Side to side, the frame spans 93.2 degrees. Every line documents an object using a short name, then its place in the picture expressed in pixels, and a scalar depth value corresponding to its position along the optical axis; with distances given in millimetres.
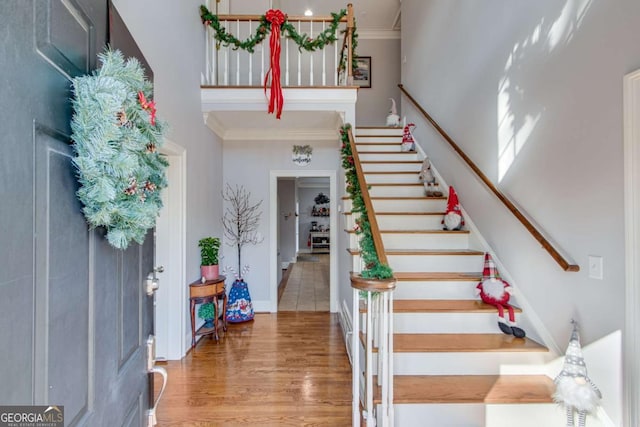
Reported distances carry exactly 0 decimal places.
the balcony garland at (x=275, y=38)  3385
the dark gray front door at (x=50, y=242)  485
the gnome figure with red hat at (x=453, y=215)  3041
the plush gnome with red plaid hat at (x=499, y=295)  2219
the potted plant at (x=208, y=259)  3424
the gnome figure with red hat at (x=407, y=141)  4449
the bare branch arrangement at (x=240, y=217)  4539
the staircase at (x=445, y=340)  1788
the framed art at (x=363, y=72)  6367
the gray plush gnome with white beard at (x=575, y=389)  1516
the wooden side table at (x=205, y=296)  3201
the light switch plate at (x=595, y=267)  1668
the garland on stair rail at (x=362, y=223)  1648
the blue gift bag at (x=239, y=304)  4016
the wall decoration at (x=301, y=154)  4668
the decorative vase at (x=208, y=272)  3422
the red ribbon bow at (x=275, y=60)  3371
